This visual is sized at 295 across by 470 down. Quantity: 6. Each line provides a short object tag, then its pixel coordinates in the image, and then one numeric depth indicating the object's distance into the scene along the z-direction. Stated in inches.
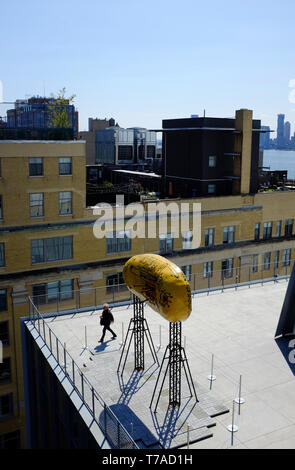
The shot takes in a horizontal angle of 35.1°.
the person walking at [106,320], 911.7
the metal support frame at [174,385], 684.7
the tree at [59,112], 1731.1
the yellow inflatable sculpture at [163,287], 651.5
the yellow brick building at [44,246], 1488.7
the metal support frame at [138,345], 812.0
